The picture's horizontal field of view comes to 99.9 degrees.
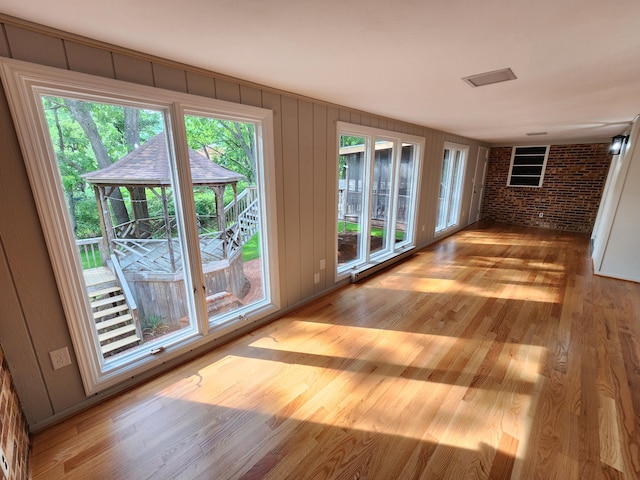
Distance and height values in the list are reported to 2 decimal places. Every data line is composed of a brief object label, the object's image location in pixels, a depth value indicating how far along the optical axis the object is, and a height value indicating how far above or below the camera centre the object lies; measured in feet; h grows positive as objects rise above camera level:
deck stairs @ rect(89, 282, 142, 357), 6.00 -3.29
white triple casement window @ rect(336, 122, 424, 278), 11.48 -0.65
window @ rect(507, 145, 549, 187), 22.89 +0.96
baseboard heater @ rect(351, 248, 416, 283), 11.74 -4.17
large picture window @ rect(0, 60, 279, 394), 4.67 -0.63
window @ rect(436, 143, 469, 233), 18.51 -0.60
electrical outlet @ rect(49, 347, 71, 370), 4.98 -3.29
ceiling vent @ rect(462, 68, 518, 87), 5.97 +2.29
